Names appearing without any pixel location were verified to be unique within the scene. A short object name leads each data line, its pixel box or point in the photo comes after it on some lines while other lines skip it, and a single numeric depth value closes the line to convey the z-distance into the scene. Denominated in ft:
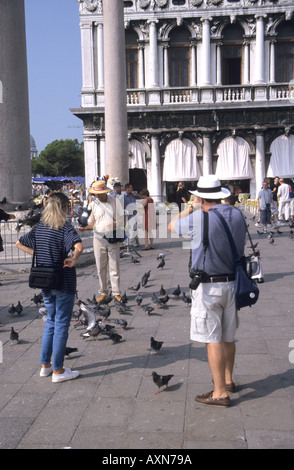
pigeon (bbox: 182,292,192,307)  25.72
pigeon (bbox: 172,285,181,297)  27.28
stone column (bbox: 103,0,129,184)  45.91
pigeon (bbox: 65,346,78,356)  18.78
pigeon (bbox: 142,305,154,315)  24.26
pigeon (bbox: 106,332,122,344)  20.27
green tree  244.42
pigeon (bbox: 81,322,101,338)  20.72
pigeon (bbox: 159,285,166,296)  27.35
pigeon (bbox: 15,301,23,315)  25.03
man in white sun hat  14.24
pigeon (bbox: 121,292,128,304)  26.52
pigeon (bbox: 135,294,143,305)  26.07
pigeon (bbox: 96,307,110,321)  23.21
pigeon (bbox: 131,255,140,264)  39.09
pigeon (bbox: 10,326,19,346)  20.85
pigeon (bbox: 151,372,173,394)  15.42
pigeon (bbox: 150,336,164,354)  18.66
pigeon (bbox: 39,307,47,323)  24.03
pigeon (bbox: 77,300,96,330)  20.99
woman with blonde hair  16.39
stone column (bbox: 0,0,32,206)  37.04
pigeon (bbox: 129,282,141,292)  28.43
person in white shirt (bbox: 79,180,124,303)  25.90
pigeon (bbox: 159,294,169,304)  25.85
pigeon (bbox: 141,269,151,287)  29.96
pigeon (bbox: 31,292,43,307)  26.35
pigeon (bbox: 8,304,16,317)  24.74
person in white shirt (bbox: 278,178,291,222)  62.34
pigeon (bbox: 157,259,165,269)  35.42
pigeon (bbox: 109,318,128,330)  22.13
